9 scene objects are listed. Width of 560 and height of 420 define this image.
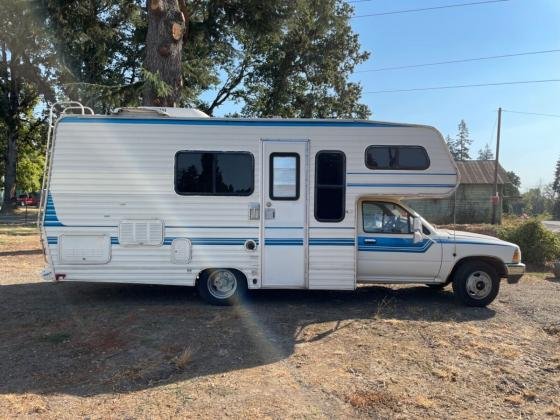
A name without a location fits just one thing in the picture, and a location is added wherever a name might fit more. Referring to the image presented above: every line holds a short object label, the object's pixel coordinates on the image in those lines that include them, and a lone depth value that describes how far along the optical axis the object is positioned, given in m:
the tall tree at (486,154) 133.70
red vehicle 55.09
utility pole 31.75
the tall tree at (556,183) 99.75
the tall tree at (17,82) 25.22
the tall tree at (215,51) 11.99
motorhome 7.45
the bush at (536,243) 13.76
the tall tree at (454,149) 117.89
